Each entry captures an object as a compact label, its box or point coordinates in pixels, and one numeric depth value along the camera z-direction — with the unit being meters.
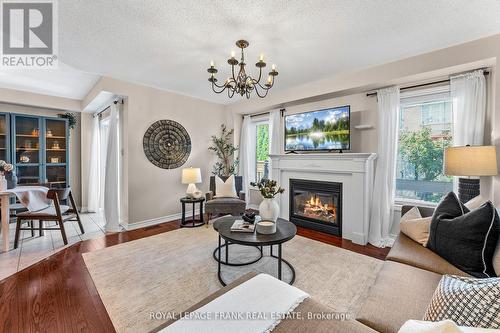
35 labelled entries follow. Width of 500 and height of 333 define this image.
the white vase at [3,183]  2.93
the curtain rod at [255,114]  4.71
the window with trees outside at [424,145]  2.84
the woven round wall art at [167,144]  3.94
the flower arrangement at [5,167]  3.05
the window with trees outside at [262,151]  4.89
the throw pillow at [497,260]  1.31
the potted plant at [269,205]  2.36
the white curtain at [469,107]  2.40
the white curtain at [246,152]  4.98
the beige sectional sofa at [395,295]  0.95
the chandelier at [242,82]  2.30
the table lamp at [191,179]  3.96
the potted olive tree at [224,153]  4.89
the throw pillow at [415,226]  1.92
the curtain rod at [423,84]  2.74
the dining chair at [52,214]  2.94
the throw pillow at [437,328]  0.61
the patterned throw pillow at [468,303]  0.72
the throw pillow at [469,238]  1.41
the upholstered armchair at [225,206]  3.73
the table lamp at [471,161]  2.02
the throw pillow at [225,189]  4.15
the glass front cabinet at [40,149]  4.23
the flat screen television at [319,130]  3.34
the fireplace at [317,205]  3.46
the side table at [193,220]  3.85
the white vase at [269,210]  2.36
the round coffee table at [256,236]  1.97
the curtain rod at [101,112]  4.33
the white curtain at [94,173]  4.84
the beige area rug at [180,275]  1.81
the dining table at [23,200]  2.80
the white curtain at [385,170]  3.02
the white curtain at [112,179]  3.59
